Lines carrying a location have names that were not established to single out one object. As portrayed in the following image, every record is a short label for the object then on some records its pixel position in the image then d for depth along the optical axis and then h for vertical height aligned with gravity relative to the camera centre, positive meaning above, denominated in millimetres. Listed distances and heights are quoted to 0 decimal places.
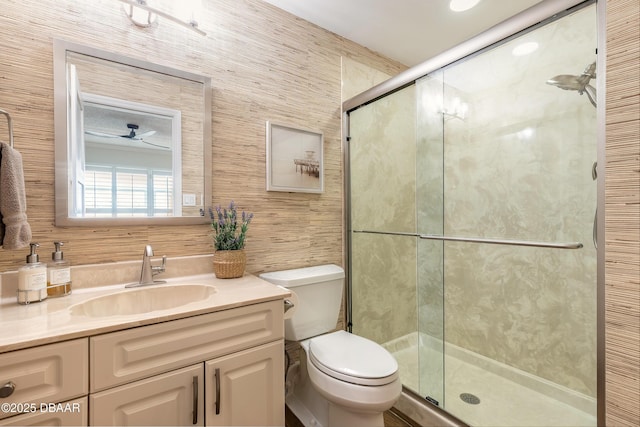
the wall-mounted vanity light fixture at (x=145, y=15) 1229 +853
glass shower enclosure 1417 -106
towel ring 997 +291
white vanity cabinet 822 -506
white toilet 1138 -640
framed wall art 1673 +306
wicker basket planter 1359 -247
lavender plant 1398 -89
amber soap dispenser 1062 -234
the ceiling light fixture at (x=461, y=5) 1652 +1176
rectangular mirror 1179 +308
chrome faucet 1232 -260
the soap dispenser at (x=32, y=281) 970 -235
